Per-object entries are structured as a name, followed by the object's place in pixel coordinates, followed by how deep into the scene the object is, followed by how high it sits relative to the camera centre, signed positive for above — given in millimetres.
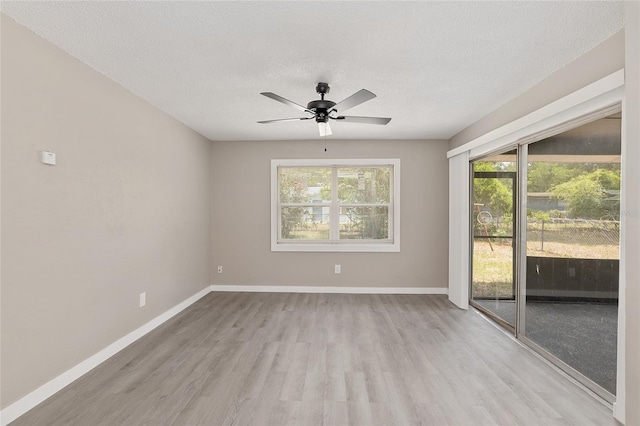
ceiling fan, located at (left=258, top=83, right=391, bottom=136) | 2428 +842
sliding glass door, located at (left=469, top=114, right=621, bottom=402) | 2270 -308
